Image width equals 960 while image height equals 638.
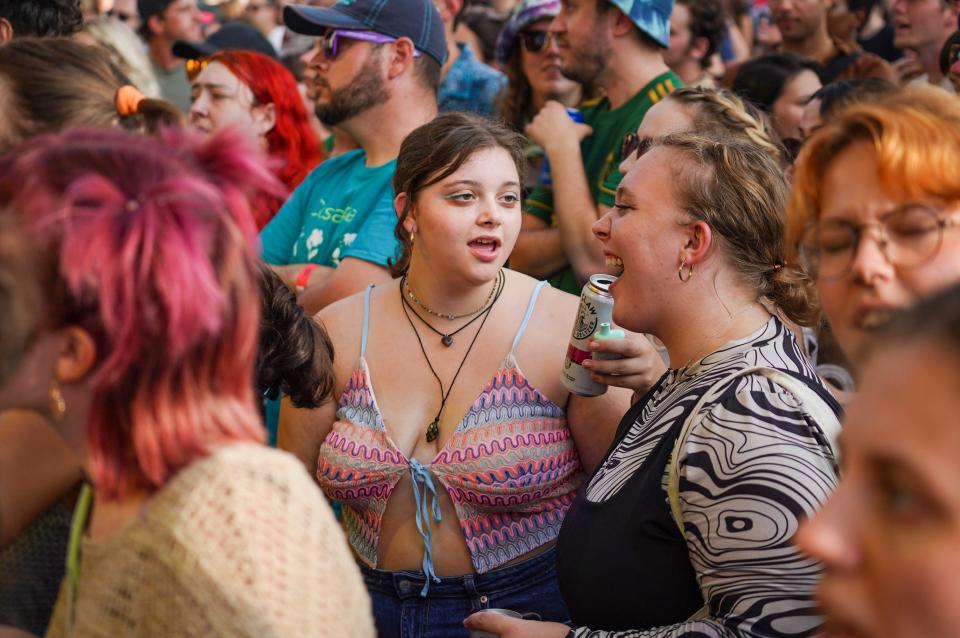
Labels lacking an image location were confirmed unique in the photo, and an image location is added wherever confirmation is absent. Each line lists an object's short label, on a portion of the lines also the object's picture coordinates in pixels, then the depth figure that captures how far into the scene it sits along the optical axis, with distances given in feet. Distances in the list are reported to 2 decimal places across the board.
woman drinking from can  6.03
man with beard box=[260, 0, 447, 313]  13.12
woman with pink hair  4.41
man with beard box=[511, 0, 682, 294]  13.42
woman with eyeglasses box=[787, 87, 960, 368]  5.11
